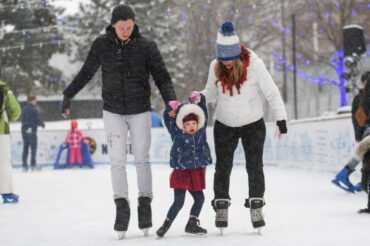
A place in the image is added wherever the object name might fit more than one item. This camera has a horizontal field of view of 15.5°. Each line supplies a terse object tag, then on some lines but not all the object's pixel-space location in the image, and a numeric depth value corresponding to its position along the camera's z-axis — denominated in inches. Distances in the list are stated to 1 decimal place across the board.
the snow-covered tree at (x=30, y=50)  2506.9
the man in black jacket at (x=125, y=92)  399.5
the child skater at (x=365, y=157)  488.6
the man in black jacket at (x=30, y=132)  1336.1
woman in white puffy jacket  397.5
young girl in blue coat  391.9
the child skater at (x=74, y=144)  1464.7
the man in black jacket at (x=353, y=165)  665.1
